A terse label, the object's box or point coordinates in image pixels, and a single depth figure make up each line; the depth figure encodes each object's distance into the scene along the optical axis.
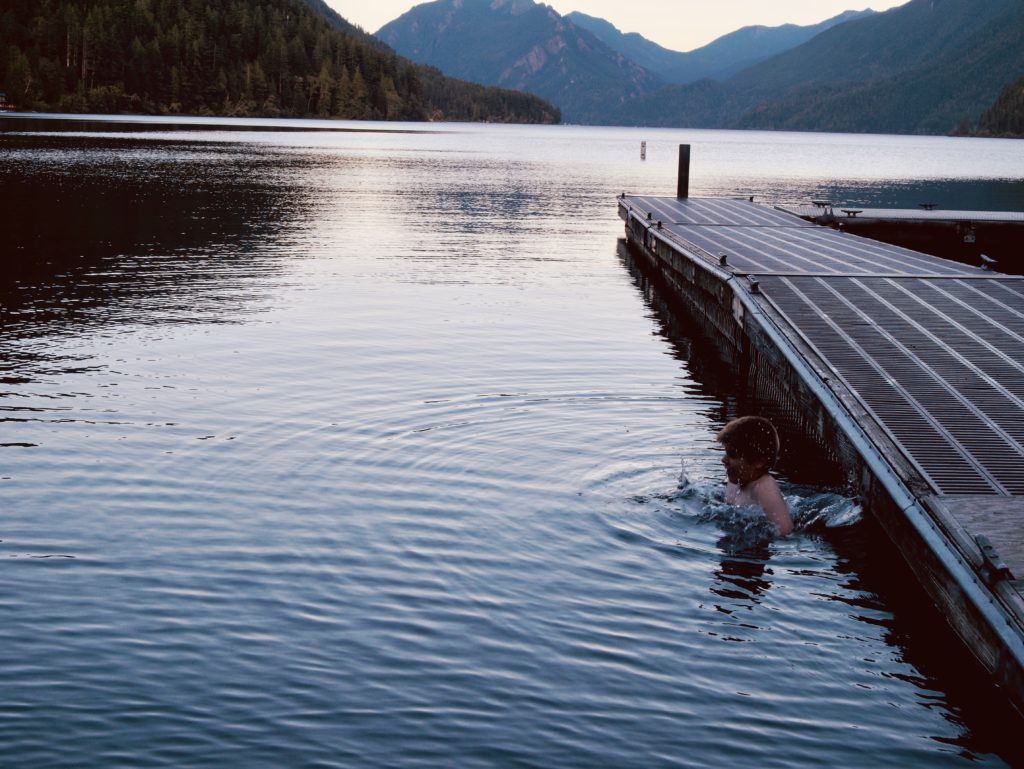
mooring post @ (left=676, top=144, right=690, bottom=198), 42.78
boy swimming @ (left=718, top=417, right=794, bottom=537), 10.34
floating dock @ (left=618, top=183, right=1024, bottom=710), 8.24
